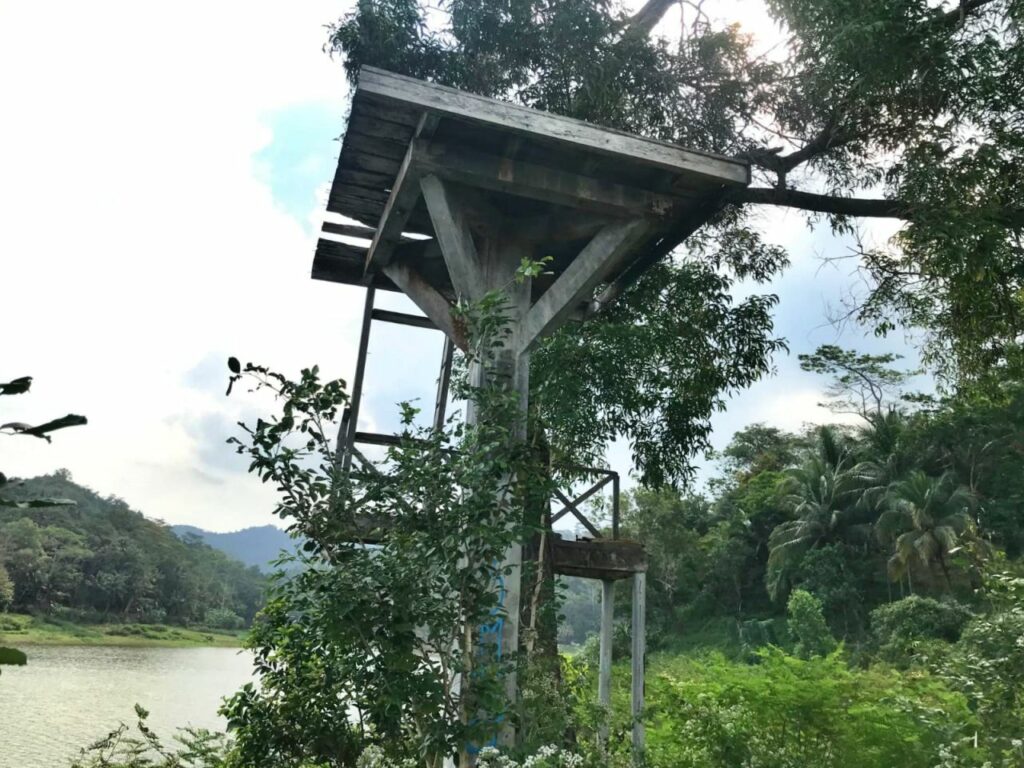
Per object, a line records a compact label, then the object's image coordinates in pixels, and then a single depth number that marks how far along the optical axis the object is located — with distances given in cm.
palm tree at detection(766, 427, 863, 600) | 2745
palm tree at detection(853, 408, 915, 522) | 2673
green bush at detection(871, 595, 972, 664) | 1992
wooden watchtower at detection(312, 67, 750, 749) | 350
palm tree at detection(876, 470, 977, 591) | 2292
